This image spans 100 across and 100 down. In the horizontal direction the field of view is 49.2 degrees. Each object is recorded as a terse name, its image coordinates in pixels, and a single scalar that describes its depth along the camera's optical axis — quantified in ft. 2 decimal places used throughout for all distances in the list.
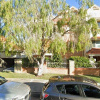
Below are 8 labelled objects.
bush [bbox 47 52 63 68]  42.53
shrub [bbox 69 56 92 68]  40.79
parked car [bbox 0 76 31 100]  12.55
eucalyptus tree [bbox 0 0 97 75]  29.73
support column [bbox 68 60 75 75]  40.45
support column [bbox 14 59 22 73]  43.10
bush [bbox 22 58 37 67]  43.91
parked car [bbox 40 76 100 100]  12.30
